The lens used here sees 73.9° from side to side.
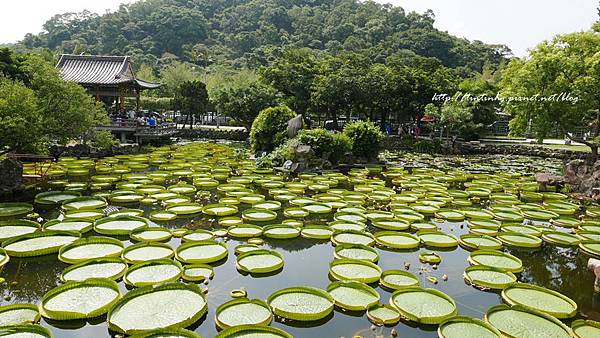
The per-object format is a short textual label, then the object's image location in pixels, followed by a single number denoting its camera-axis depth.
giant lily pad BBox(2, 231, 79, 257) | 7.92
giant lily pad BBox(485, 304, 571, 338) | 5.64
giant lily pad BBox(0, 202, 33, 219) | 10.49
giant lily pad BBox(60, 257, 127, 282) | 6.86
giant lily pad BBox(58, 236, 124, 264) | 7.68
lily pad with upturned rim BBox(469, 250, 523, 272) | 8.16
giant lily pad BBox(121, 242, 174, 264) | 7.69
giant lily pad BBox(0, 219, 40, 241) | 8.78
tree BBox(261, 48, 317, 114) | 34.88
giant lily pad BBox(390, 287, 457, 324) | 5.93
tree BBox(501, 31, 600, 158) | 18.05
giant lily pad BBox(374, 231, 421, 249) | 9.23
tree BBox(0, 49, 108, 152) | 12.34
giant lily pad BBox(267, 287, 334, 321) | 5.96
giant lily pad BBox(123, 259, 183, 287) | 6.76
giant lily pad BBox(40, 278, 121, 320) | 5.70
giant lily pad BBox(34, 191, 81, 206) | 11.99
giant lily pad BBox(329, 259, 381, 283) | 7.24
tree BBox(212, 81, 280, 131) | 30.48
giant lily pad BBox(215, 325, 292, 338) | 5.22
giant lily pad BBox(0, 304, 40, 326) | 5.44
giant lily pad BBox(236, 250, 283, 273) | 7.69
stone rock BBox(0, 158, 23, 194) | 13.19
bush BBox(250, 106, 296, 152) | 22.44
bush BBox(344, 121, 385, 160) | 22.03
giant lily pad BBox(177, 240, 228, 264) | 7.86
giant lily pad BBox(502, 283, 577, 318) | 6.35
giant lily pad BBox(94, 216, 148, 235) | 9.30
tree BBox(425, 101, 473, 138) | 28.98
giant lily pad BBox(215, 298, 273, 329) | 5.63
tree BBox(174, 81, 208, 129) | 35.97
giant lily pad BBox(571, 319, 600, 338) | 5.62
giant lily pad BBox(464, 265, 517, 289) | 7.35
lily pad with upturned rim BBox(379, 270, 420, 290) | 6.99
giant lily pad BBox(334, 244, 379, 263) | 8.27
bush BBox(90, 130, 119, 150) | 19.60
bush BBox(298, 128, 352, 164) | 20.14
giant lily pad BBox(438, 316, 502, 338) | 5.50
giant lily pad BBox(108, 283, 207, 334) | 5.42
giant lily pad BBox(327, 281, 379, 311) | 6.26
